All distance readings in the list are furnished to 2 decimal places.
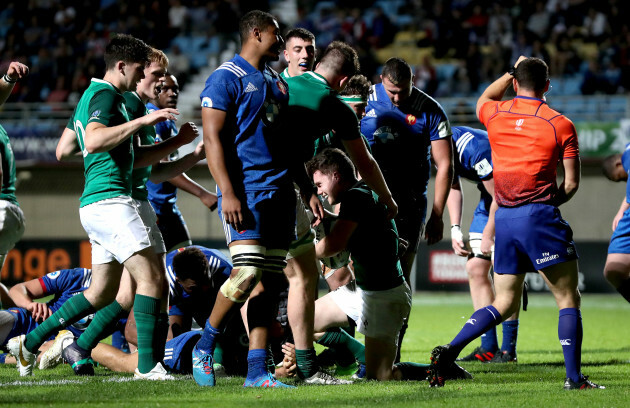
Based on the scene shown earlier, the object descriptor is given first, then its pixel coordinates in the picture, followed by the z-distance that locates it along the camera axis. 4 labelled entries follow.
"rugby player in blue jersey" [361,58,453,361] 13.46
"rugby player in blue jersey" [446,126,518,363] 15.09
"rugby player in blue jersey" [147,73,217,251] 15.46
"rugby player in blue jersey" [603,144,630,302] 14.26
